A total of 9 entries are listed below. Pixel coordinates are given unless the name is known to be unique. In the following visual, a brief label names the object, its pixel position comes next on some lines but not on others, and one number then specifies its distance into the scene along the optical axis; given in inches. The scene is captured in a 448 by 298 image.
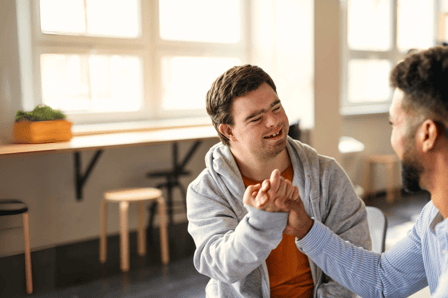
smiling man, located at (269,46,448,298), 32.1
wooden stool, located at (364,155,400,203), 180.5
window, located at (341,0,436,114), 190.5
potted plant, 109.0
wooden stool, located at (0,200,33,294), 102.3
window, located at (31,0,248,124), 129.0
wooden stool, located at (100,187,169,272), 111.3
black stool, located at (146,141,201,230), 139.6
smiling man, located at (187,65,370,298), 46.1
